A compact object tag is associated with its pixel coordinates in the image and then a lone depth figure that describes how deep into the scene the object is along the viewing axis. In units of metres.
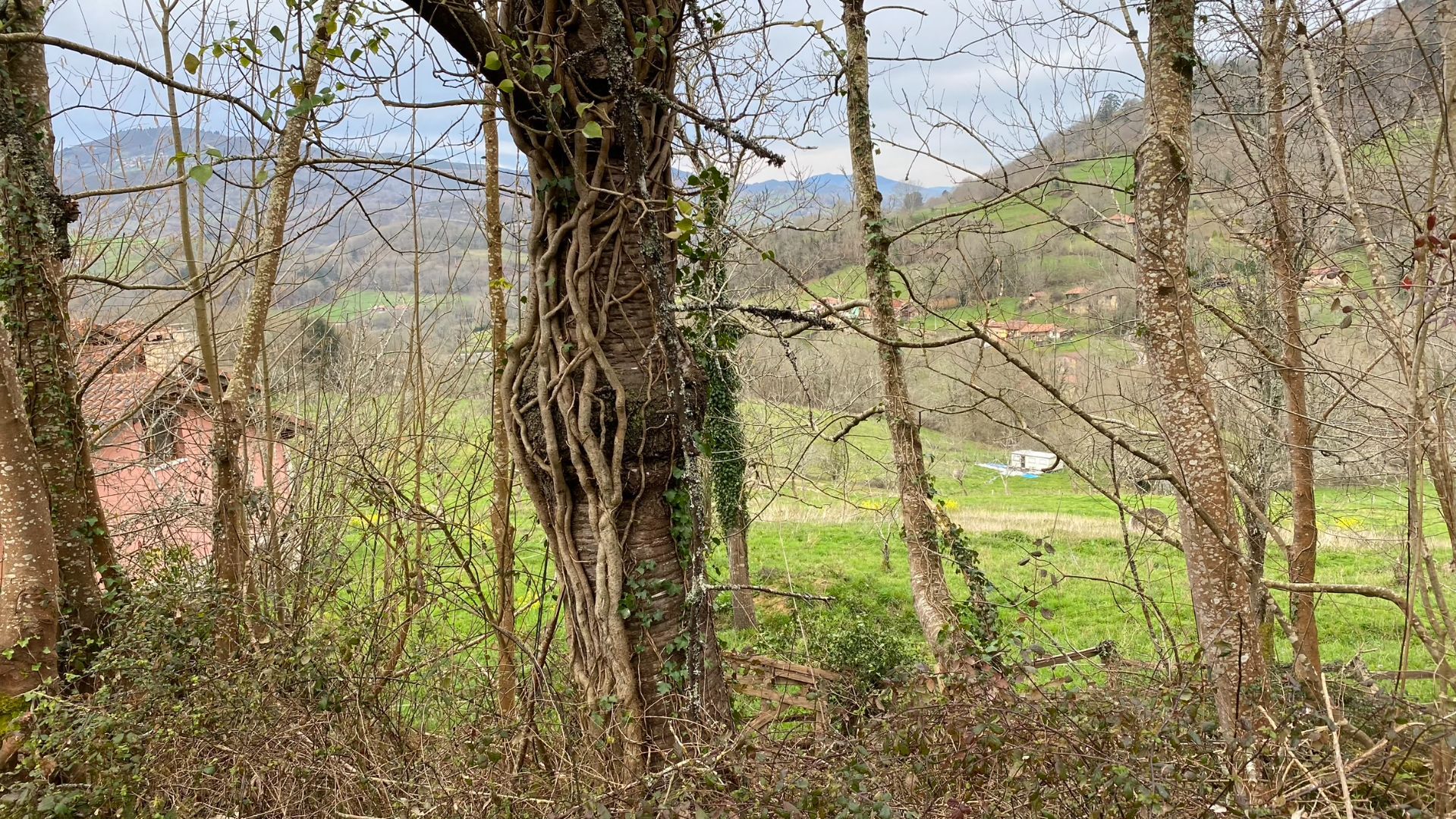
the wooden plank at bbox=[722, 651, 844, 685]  7.02
